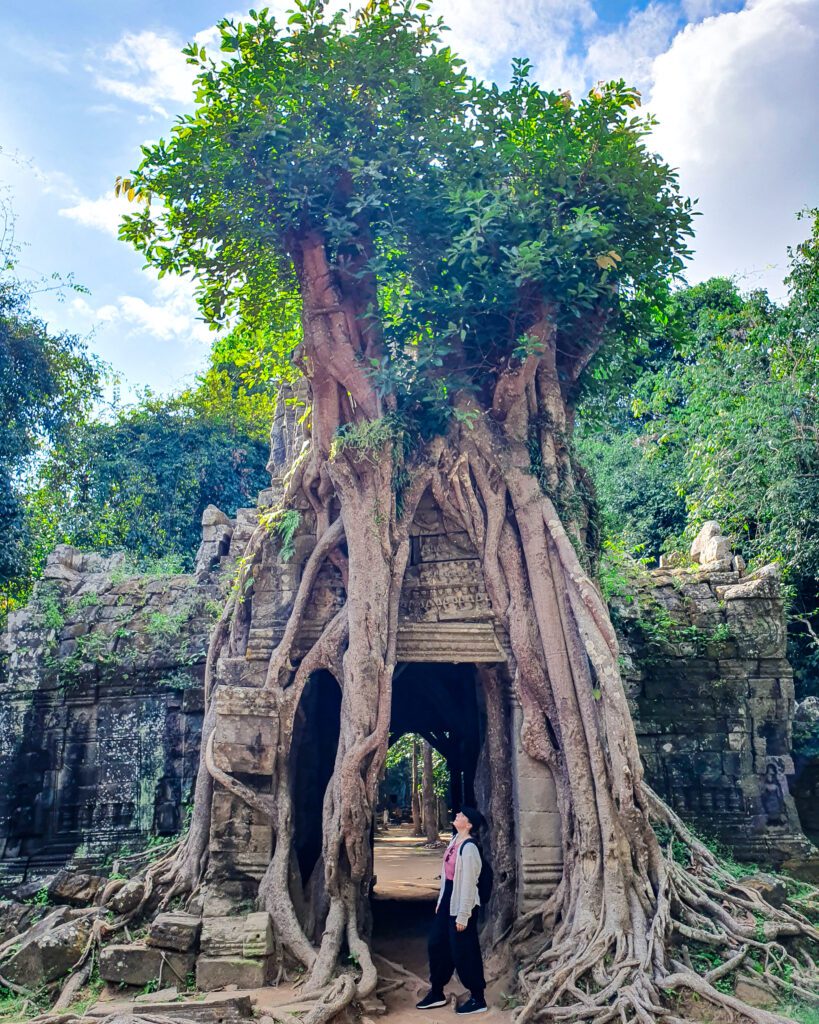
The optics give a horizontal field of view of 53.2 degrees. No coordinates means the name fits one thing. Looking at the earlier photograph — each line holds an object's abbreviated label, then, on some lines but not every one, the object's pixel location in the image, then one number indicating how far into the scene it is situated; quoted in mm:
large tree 5789
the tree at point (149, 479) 15305
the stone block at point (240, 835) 5668
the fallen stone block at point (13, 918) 5846
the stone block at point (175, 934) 5082
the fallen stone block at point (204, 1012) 4148
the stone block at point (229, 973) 4906
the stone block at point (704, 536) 8281
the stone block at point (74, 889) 6023
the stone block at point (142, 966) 4969
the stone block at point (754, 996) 4336
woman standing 4938
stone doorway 6855
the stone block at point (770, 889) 5410
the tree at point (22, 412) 10891
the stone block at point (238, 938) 5035
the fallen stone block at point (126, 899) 5656
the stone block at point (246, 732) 5805
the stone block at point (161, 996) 4580
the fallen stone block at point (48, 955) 5066
